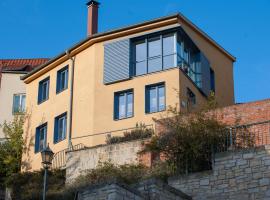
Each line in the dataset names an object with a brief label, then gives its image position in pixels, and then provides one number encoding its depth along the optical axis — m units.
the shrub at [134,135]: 28.01
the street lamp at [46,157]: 21.42
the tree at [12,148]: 35.44
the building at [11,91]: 42.84
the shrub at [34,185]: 26.41
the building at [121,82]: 31.41
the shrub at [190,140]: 22.72
